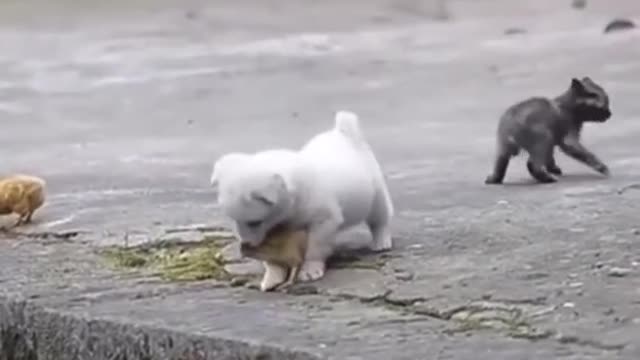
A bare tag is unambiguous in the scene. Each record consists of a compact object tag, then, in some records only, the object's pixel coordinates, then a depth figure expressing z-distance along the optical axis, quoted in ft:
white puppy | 16.29
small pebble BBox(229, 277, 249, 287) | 17.23
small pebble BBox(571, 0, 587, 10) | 84.28
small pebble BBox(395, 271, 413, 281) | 17.13
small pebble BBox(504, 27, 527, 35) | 68.79
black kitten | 25.27
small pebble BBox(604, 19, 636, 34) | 64.91
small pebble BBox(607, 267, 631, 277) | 16.75
